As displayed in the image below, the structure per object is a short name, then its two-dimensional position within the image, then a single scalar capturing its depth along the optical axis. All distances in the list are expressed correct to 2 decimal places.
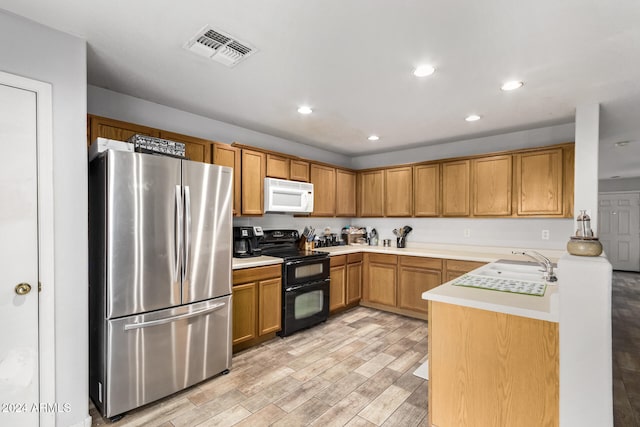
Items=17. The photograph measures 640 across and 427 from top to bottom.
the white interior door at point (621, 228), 7.63
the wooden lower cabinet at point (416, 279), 3.93
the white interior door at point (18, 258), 1.68
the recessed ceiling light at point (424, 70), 2.22
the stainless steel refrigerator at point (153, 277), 2.03
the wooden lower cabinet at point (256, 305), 2.97
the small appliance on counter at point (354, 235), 5.22
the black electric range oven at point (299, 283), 3.41
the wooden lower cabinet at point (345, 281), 4.12
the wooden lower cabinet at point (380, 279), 4.31
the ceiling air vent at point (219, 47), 1.86
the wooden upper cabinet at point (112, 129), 2.41
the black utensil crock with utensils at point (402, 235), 4.75
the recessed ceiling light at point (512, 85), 2.45
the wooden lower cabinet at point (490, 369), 1.55
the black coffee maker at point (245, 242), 3.47
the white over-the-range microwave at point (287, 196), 3.67
